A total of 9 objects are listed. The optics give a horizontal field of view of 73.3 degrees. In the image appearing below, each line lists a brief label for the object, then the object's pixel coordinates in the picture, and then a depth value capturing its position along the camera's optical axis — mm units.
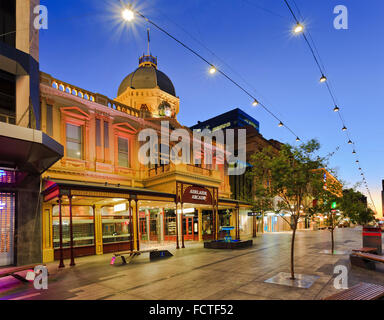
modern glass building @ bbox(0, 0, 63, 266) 12359
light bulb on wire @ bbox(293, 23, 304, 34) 9180
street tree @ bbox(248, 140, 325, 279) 8398
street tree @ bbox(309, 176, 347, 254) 10491
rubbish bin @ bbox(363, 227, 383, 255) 14500
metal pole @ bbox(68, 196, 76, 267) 12086
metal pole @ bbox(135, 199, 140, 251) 16980
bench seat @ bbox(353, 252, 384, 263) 8834
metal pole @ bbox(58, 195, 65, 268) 11608
